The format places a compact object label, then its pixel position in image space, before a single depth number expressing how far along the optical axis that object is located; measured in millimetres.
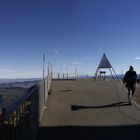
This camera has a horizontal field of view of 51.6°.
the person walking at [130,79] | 6778
